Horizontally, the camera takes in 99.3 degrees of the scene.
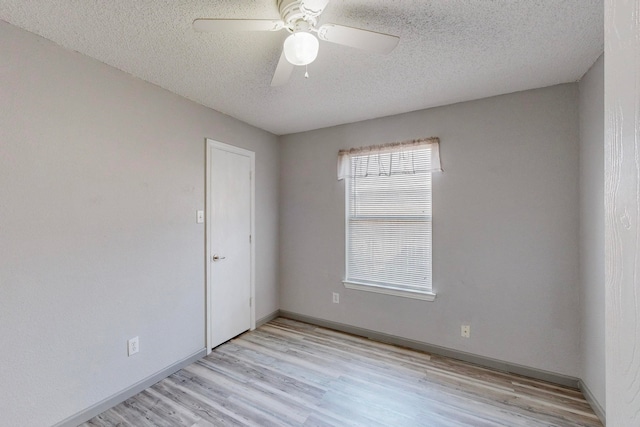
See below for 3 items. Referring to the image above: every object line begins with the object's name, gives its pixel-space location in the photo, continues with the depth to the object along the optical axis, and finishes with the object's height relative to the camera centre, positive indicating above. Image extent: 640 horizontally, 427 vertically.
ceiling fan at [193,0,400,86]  1.26 +0.88
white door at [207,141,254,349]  2.77 -0.31
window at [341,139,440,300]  2.77 -0.07
